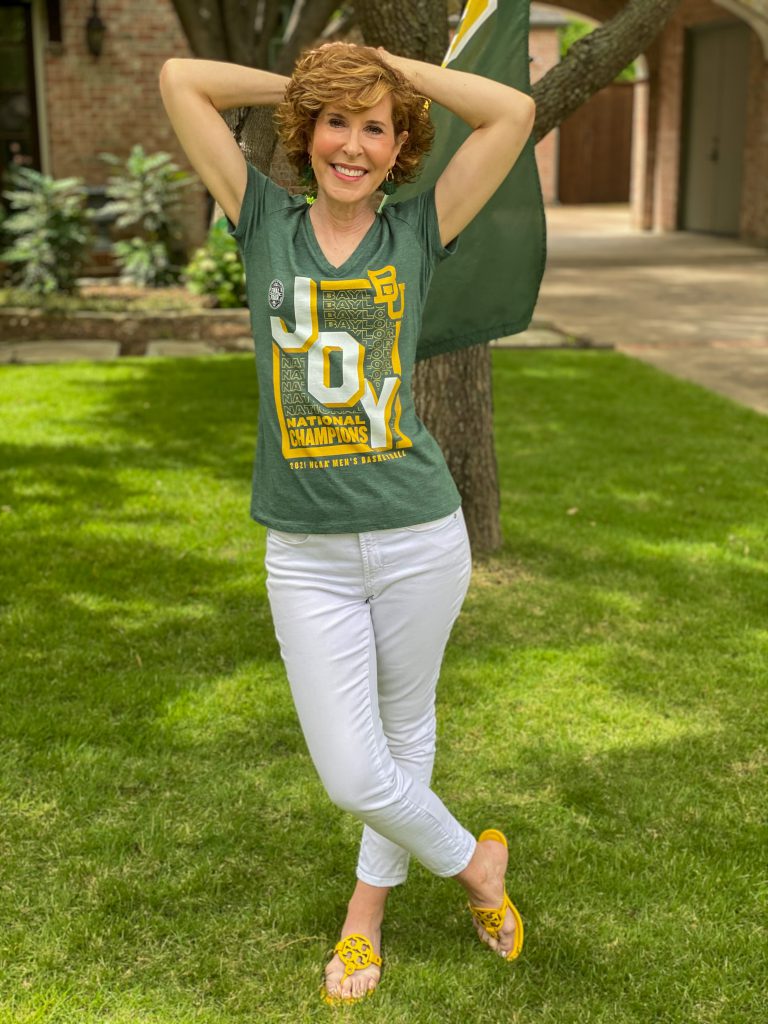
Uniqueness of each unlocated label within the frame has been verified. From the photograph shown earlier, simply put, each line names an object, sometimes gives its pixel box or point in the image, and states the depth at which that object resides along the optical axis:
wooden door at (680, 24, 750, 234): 18.84
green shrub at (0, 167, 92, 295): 10.98
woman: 2.20
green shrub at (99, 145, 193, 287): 12.30
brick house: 13.60
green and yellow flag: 3.44
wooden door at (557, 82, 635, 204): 29.20
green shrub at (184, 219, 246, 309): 10.72
